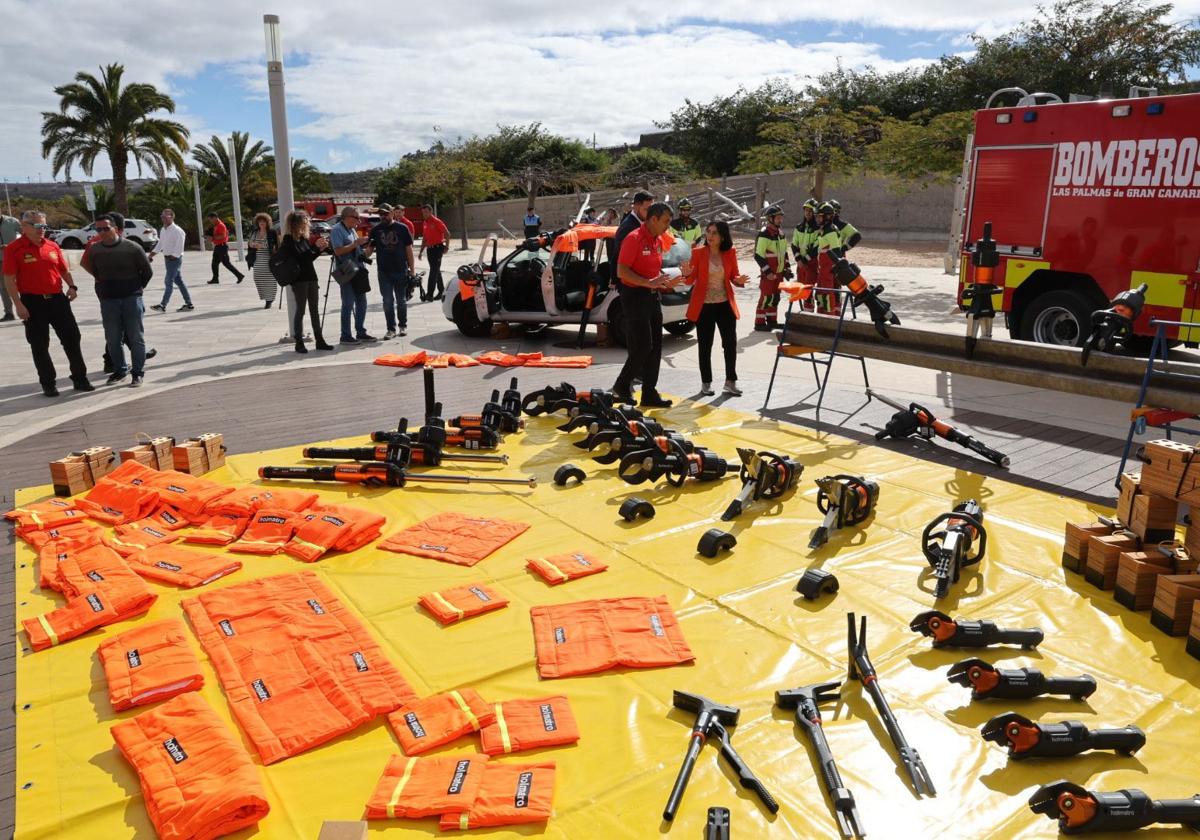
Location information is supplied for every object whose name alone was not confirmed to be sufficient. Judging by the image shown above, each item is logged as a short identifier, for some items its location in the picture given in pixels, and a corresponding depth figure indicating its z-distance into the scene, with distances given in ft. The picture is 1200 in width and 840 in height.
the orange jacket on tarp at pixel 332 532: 16.47
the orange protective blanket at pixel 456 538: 16.40
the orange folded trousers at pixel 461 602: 13.84
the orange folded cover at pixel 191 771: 9.11
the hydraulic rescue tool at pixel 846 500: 17.25
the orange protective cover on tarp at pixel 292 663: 11.01
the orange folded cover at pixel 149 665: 11.61
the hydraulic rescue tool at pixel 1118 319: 19.48
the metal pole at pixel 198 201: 112.66
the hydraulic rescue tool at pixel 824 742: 9.23
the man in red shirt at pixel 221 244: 68.33
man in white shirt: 52.24
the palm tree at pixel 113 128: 114.83
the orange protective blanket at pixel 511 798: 9.26
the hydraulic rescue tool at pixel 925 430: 21.74
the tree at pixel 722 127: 153.07
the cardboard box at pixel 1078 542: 15.19
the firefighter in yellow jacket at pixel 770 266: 40.78
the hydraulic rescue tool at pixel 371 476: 20.20
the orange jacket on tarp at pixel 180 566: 15.23
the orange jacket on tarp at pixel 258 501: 18.17
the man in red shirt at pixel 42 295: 29.04
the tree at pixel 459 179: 131.13
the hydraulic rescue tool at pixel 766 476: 18.95
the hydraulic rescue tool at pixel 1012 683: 11.31
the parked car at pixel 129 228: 113.91
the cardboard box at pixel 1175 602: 12.97
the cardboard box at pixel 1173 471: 13.29
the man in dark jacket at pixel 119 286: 29.71
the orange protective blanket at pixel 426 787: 9.39
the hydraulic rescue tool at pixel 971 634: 12.66
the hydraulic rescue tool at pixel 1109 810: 8.75
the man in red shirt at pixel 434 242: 60.44
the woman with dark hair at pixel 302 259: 37.81
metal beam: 19.40
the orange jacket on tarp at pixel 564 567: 15.26
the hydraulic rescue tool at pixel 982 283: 25.25
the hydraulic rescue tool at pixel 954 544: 14.71
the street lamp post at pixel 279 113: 40.32
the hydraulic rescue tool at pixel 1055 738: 10.08
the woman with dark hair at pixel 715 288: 28.02
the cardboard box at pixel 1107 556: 14.55
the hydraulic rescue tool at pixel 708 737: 9.56
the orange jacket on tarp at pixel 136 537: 16.46
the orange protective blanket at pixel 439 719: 10.65
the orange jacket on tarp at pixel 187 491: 18.48
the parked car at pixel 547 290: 39.11
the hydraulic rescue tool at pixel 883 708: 9.87
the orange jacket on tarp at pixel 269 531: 16.57
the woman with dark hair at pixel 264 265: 54.24
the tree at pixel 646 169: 141.79
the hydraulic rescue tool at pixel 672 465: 20.22
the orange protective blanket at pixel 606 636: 12.47
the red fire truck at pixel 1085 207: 29.04
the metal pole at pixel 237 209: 85.69
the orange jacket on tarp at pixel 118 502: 18.38
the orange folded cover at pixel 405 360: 35.55
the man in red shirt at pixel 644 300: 25.66
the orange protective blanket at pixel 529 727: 10.58
